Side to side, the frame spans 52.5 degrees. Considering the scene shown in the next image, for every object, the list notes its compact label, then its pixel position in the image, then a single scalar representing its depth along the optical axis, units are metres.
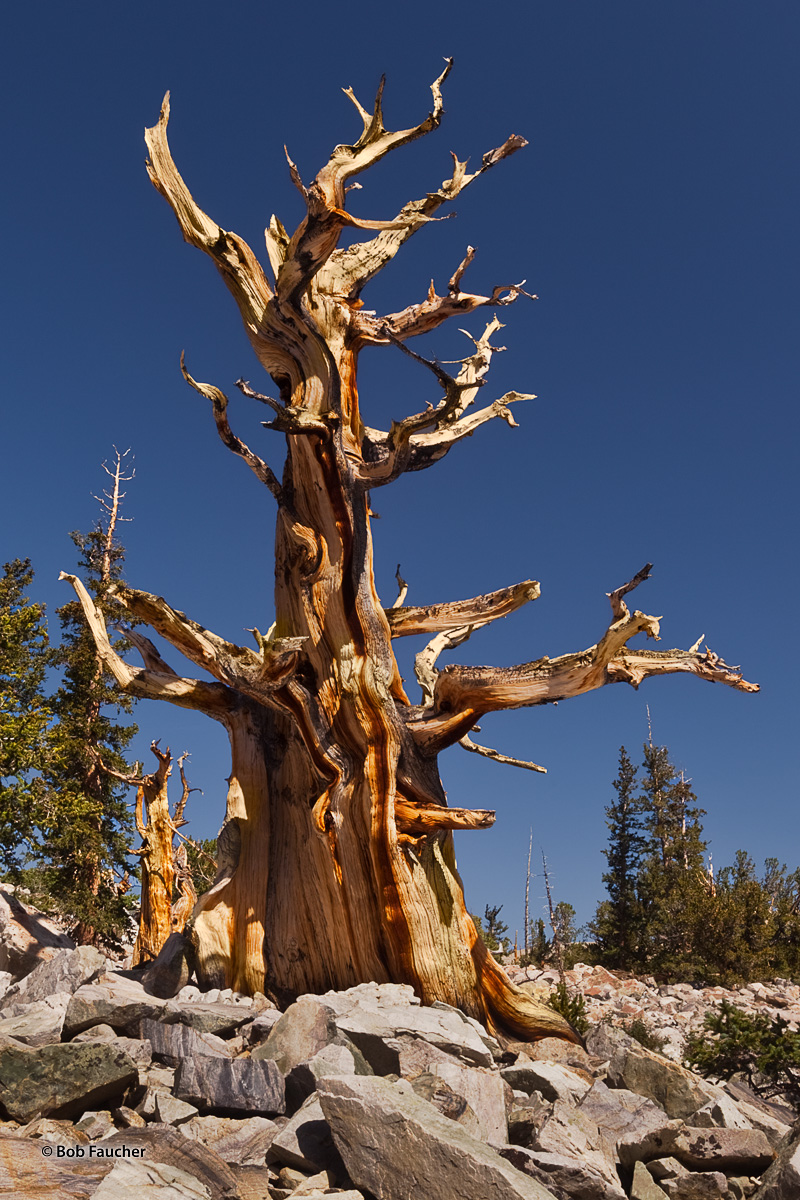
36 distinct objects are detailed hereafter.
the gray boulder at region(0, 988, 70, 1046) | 3.58
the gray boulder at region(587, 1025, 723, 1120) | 4.04
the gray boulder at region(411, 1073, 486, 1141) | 3.18
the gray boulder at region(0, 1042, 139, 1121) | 3.18
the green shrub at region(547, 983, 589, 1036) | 6.78
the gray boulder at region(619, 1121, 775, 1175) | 3.35
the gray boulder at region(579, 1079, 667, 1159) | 3.40
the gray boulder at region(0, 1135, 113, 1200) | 2.51
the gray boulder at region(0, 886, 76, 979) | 5.86
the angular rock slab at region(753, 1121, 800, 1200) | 2.88
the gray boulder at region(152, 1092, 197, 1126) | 3.22
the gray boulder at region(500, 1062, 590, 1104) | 3.86
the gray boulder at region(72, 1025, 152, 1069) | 3.59
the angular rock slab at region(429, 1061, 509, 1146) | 3.26
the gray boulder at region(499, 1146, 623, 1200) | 2.95
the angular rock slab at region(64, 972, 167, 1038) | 3.81
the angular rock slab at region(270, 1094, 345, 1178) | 2.99
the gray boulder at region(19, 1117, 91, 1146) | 3.03
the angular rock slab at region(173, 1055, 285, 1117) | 3.34
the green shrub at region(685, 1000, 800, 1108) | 5.27
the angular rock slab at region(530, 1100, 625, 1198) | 3.08
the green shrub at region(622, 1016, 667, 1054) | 6.24
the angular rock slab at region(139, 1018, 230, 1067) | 3.71
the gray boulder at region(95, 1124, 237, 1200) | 2.73
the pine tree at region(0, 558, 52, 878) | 12.14
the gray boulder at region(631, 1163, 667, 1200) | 3.11
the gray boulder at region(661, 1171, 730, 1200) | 3.21
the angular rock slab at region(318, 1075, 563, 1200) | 2.55
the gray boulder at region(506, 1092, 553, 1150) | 3.35
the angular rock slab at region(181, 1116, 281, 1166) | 3.02
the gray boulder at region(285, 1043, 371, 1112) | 3.47
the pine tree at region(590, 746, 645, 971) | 14.92
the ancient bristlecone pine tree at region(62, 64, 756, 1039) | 5.73
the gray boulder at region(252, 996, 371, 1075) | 3.94
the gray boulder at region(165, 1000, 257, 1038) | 4.32
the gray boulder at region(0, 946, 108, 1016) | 4.56
